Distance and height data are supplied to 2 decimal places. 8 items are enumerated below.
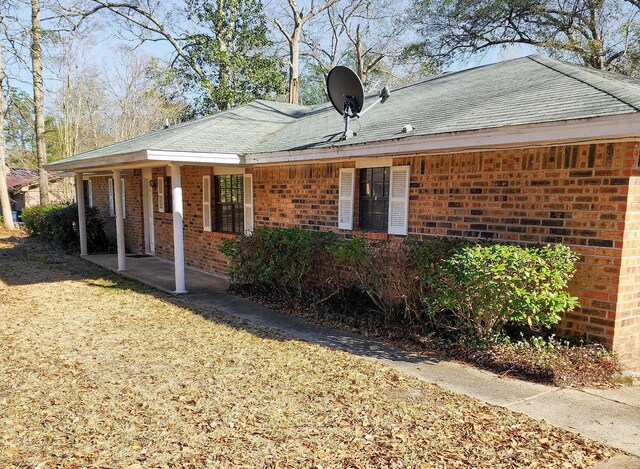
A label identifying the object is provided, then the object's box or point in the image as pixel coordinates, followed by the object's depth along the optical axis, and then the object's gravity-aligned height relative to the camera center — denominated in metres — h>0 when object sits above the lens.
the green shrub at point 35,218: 17.70 -1.23
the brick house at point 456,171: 4.73 +0.27
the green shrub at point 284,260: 7.13 -1.13
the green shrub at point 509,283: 4.59 -0.90
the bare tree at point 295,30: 23.26 +8.20
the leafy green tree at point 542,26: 15.94 +5.98
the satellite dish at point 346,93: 7.96 +1.69
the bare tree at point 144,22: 19.95 +7.39
